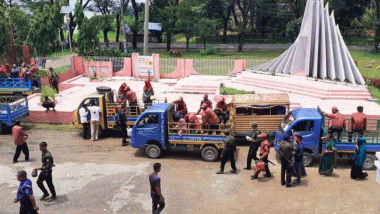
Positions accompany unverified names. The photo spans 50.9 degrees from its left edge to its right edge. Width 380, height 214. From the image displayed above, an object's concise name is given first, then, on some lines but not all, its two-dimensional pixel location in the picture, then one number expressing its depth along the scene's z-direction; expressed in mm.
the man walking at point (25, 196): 8016
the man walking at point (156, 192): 8281
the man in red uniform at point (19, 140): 12367
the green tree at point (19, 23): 38531
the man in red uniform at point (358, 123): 12242
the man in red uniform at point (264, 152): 11148
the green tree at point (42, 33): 34562
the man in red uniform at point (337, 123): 12273
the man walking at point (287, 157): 10422
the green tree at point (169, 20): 47531
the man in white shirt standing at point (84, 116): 15000
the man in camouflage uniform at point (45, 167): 9602
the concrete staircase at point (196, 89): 22734
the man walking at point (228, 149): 11459
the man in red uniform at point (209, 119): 12891
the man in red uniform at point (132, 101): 15512
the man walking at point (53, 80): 21747
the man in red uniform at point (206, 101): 14976
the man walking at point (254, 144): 11805
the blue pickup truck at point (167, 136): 12898
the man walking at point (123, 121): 14695
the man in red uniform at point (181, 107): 14664
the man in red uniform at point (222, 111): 14672
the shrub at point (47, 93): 18922
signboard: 26875
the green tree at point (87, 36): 34750
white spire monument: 22906
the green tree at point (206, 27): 46656
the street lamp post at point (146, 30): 27680
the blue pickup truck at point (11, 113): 15812
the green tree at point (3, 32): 27469
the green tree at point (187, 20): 46531
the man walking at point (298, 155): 10664
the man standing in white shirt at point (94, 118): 14844
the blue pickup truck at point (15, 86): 19953
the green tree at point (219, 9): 52656
